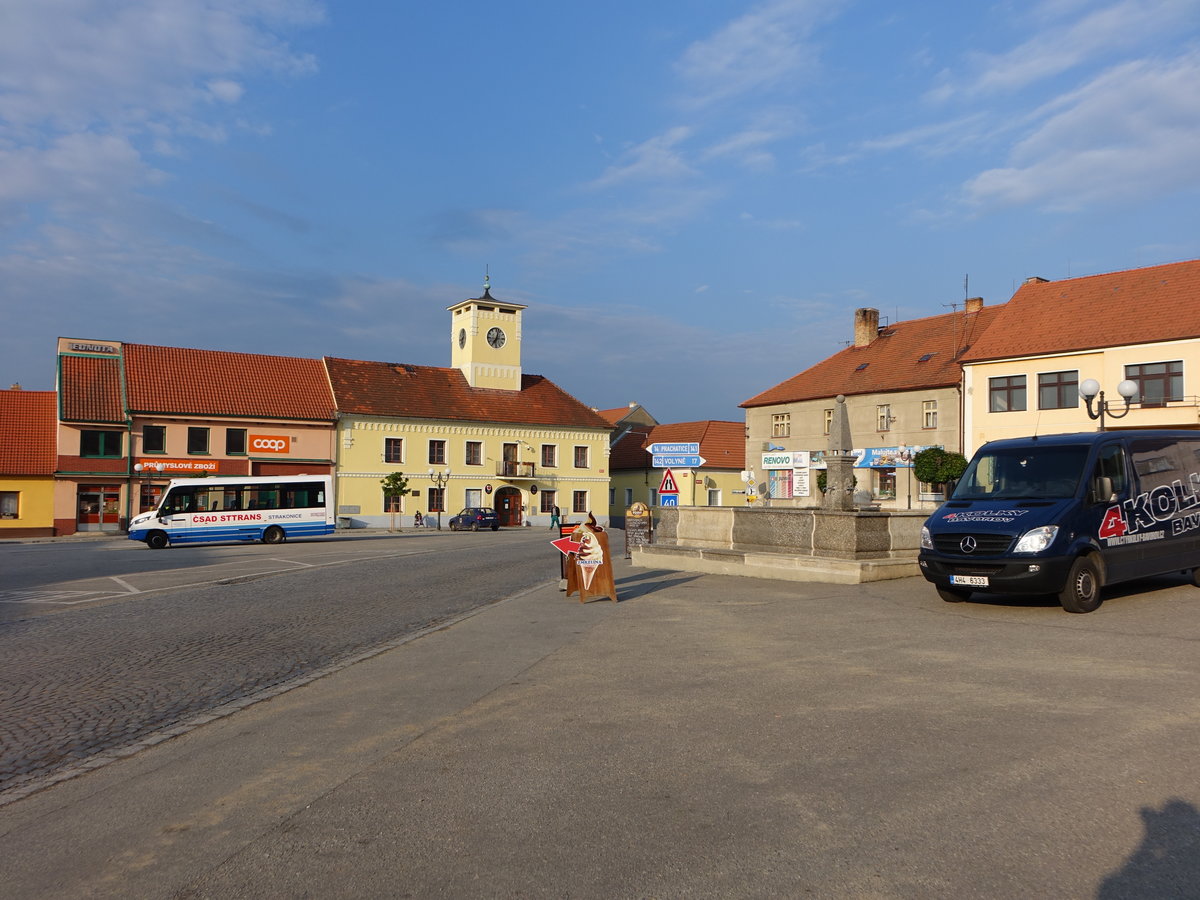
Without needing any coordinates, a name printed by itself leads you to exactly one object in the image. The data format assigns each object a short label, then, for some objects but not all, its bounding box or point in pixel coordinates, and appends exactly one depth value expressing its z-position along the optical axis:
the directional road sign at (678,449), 22.31
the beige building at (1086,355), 35.78
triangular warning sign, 22.80
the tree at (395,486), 53.97
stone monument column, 19.27
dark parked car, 53.56
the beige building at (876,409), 45.69
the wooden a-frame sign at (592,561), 14.77
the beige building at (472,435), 55.31
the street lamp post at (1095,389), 20.47
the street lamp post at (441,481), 57.22
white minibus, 36.88
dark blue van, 11.97
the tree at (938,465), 40.31
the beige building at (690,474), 66.50
